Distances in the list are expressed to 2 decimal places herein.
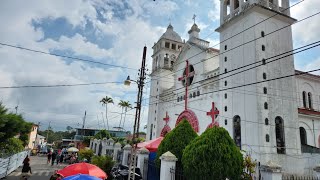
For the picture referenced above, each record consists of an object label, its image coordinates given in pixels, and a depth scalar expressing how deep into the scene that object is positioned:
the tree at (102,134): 47.33
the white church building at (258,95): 21.45
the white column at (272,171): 8.70
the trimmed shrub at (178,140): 13.11
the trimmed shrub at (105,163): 17.31
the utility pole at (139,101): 12.57
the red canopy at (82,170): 8.00
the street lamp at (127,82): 13.72
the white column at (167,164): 11.07
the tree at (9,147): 17.69
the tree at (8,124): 15.28
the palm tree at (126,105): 55.68
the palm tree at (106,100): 54.28
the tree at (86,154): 25.89
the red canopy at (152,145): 16.72
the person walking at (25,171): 14.24
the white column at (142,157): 15.50
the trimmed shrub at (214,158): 9.73
